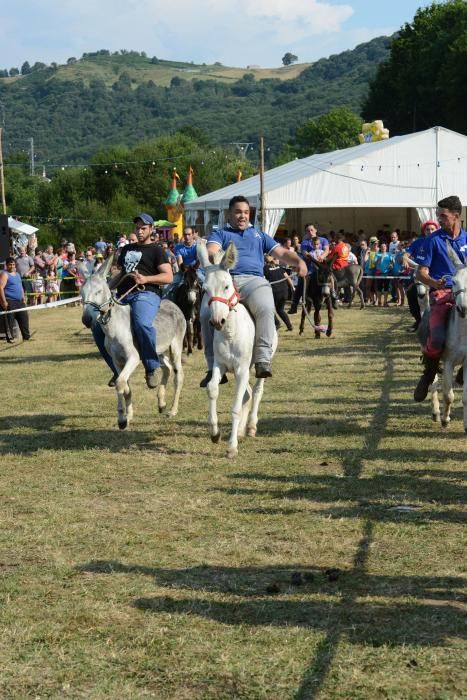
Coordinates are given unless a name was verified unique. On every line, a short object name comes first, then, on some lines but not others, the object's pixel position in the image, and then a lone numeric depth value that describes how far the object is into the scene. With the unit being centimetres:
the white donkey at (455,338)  977
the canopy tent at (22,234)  4416
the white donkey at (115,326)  1159
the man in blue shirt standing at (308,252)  2467
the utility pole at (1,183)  3599
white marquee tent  4041
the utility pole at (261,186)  3678
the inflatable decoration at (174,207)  6285
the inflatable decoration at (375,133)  5291
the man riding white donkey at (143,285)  1189
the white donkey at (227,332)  998
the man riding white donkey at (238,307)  1003
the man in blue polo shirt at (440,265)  1030
